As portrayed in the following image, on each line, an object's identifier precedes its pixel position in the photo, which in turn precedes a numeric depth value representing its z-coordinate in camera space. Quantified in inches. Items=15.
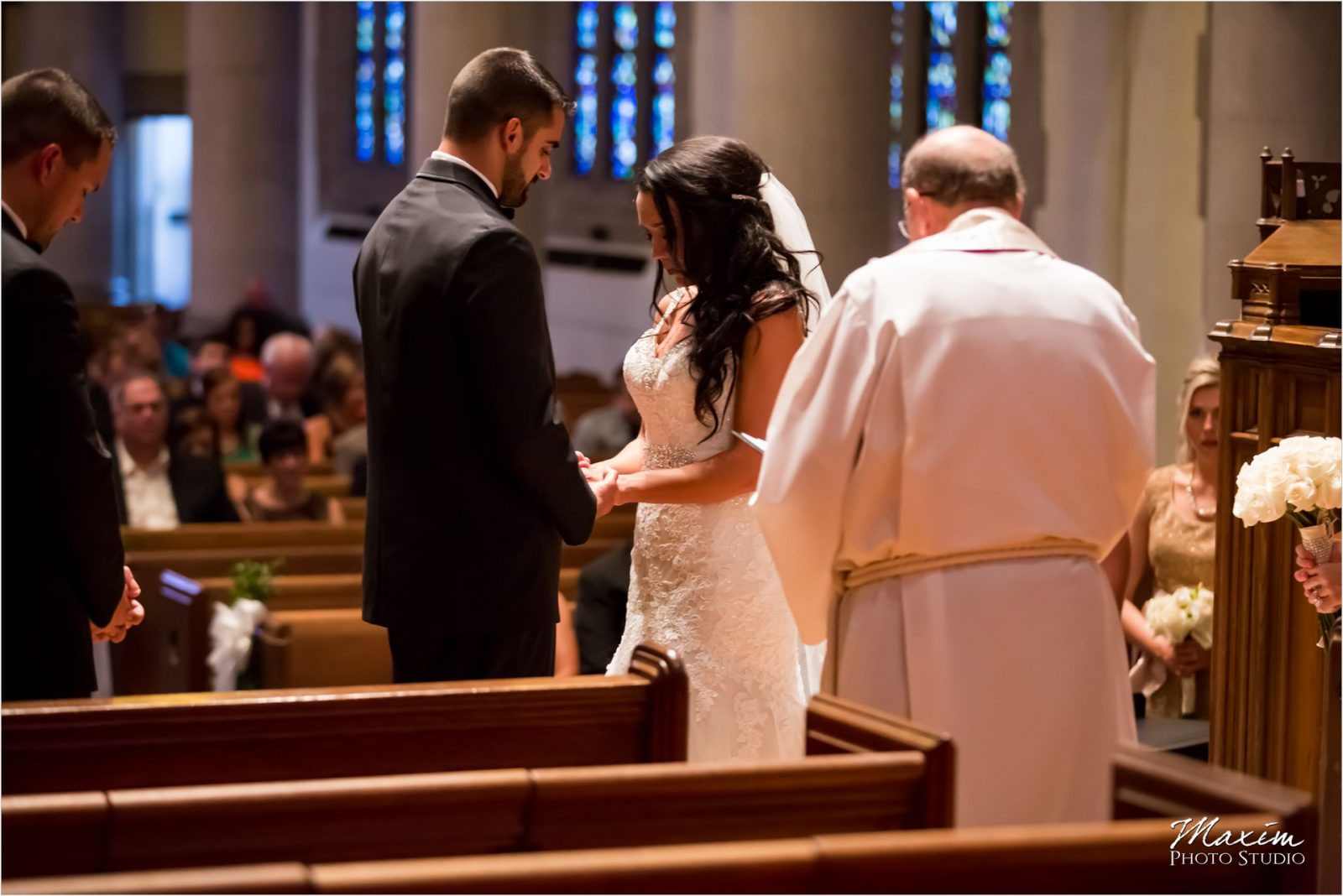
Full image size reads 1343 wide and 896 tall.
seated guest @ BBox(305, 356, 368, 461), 445.1
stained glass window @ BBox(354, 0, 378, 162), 892.6
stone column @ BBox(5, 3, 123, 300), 945.5
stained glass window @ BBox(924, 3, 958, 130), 555.5
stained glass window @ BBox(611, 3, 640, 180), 702.5
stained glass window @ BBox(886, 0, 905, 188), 558.6
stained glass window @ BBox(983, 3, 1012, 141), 542.9
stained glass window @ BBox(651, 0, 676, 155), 685.3
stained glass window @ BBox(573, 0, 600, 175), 719.7
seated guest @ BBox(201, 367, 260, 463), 420.5
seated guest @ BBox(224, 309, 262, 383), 656.9
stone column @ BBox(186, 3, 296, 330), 844.0
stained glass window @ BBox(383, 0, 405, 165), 873.5
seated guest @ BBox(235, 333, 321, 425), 491.8
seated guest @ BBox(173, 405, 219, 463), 374.6
